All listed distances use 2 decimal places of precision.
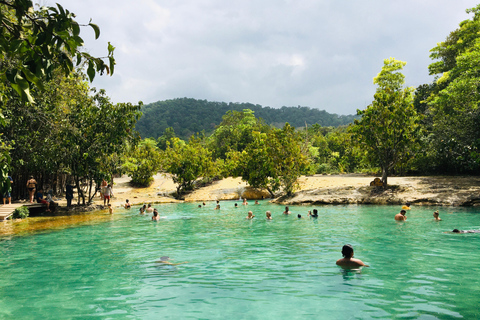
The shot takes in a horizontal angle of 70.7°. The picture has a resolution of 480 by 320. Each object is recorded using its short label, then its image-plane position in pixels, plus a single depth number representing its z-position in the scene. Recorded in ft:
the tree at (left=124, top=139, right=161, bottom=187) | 127.34
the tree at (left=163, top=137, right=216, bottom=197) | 114.62
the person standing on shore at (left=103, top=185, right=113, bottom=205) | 83.82
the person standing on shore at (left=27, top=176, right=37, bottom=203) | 79.05
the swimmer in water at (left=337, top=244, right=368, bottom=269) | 28.86
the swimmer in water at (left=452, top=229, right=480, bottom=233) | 43.78
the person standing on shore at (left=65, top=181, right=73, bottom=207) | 78.78
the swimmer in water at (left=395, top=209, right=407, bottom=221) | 54.80
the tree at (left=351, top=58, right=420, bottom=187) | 84.23
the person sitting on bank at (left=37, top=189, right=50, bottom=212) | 74.54
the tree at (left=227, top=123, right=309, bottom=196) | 94.43
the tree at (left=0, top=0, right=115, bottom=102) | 9.18
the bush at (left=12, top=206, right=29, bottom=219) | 65.67
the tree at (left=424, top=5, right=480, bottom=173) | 75.61
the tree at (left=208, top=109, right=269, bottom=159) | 187.42
